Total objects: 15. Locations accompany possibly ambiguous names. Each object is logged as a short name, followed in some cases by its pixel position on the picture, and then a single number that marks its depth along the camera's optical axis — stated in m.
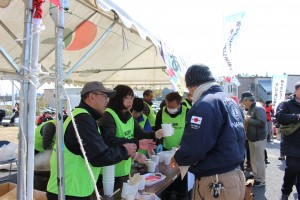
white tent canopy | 3.01
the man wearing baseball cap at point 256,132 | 4.88
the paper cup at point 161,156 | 3.42
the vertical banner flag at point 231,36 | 7.59
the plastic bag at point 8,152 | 4.13
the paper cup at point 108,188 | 2.18
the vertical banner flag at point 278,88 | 10.93
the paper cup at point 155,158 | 3.24
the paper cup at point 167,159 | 3.35
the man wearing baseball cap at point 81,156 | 1.77
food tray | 2.54
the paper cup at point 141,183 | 2.35
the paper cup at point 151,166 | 2.94
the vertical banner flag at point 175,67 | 2.53
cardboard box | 2.46
